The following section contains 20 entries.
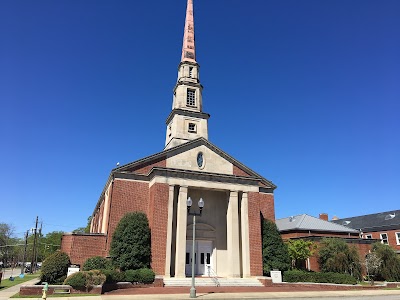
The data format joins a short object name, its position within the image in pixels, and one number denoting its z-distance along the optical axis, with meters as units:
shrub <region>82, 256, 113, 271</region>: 24.67
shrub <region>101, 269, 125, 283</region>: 21.64
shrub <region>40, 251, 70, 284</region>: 22.81
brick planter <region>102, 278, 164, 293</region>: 20.62
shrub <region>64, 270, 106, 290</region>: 19.17
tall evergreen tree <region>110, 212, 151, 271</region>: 24.98
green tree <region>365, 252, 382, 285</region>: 34.94
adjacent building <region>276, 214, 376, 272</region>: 39.16
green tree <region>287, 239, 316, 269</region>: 34.97
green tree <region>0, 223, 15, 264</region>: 88.50
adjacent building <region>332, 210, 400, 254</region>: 51.62
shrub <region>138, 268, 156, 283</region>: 23.28
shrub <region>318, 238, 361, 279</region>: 34.53
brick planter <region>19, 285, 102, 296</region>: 18.37
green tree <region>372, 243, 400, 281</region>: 35.94
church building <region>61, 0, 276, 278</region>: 27.14
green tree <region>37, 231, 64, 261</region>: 94.46
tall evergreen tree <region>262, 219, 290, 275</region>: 29.16
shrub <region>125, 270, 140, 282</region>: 22.98
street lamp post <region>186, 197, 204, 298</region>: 17.89
